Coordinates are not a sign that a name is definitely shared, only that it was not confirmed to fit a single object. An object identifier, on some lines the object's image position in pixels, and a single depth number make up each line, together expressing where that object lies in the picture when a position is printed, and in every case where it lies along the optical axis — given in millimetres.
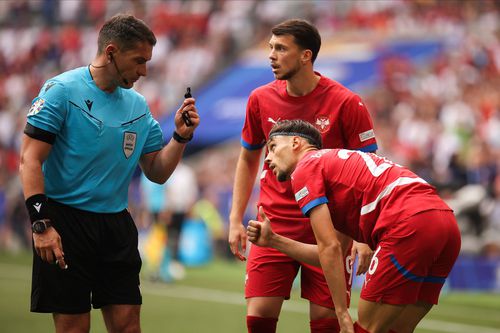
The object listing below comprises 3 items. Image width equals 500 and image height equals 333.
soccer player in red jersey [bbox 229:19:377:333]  12578
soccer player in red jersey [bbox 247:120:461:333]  10555
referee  11094
